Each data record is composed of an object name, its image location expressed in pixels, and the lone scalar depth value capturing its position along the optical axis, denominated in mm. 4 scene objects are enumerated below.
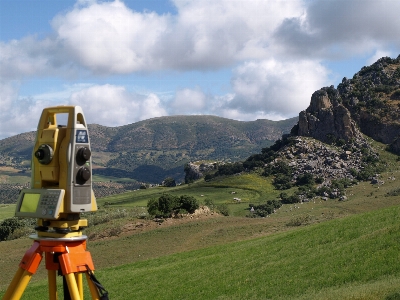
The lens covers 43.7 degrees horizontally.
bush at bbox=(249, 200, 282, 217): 57338
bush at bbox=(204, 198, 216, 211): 46919
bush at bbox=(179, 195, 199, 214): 41531
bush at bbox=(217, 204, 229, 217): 47912
